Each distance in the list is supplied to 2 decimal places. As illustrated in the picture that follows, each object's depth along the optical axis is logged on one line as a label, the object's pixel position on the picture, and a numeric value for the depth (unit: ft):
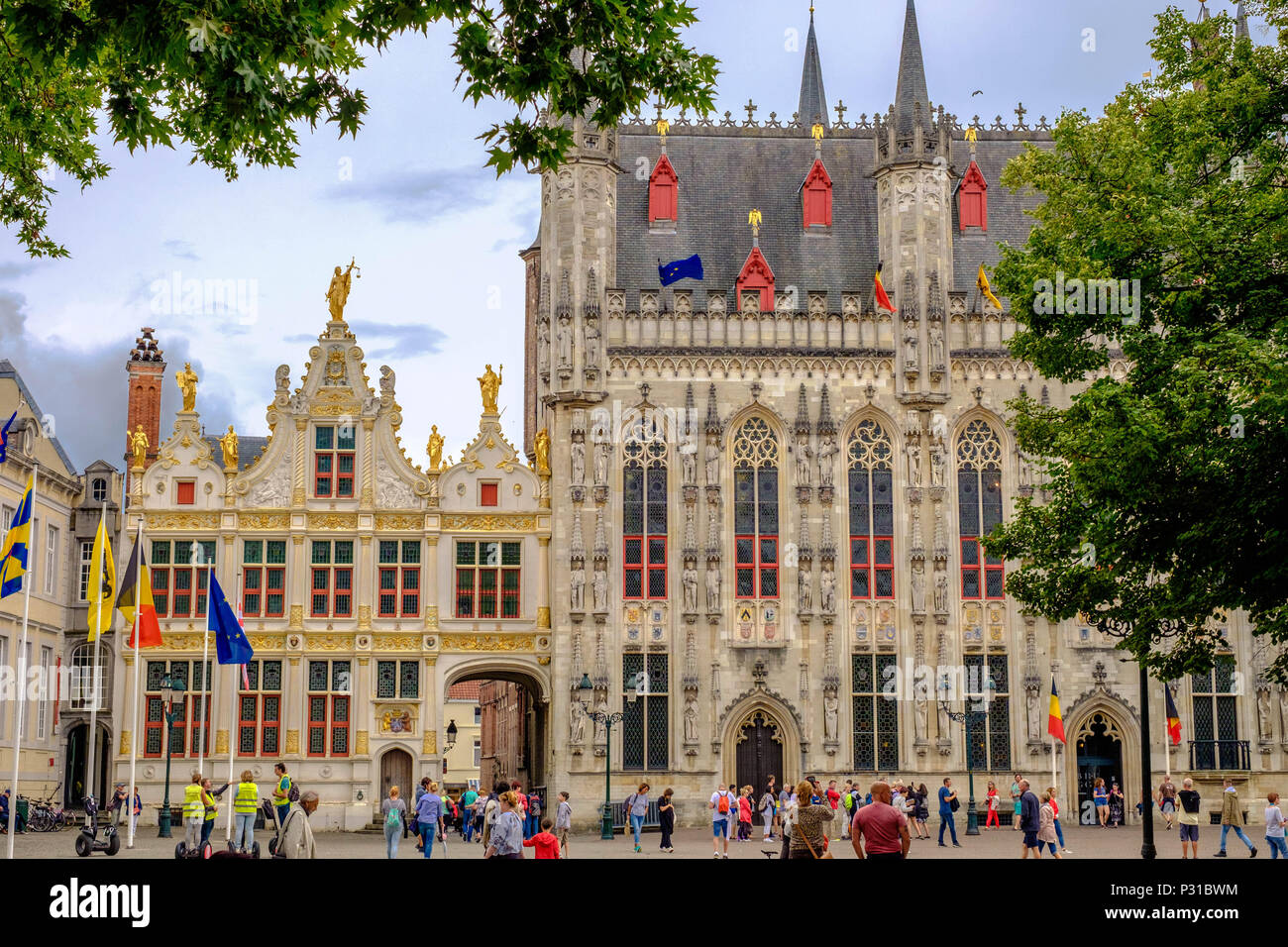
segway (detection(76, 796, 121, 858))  91.71
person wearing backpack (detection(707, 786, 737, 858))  107.45
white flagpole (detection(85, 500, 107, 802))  106.32
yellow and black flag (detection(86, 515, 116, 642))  106.42
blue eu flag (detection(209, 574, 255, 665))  117.08
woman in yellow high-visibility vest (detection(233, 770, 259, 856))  90.74
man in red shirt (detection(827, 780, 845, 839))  123.60
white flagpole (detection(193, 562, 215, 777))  140.09
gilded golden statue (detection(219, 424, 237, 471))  153.37
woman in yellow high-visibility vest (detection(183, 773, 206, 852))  92.27
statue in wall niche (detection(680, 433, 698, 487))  153.48
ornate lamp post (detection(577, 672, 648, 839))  134.22
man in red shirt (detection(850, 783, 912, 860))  53.21
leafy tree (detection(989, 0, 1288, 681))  70.59
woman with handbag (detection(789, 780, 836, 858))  60.08
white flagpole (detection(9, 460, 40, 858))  91.50
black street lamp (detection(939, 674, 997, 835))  147.84
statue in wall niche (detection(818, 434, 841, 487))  154.20
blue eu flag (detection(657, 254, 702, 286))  155.12
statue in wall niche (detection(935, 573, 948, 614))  152.66
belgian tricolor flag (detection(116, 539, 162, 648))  115.34
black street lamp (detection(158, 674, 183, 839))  132.67
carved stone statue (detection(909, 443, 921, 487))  154.81
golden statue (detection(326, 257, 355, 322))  157.48
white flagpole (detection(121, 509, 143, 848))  118.60
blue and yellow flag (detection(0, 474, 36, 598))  98.92
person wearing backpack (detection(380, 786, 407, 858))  92.22
